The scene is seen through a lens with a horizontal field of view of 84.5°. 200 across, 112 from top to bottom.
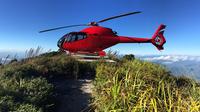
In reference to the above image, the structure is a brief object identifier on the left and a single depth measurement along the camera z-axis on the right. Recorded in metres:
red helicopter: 7.00
